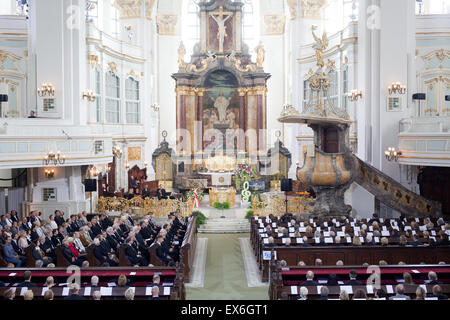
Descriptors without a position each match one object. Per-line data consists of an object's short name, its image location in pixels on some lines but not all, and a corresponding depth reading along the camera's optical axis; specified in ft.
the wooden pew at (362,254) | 40.86
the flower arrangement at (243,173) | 86.53
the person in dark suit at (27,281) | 30.50
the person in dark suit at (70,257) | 40.03
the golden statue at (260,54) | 102.37
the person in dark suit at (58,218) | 57.42
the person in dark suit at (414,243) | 41.84
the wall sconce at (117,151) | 77.73
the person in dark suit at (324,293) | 26.84
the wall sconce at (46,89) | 69.21
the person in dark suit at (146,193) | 76.66
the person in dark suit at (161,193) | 75.51
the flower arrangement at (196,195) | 76.95
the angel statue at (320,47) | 58.18
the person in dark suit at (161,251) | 42.21
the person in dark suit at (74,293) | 27.72
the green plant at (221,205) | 75.40
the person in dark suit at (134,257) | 40.65
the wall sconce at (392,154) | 62.64
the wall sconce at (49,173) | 66.39
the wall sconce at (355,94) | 71.82
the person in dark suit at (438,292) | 26.11
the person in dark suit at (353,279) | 30.73
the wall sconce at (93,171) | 71.40
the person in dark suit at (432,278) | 29.53
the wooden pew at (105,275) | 33.86
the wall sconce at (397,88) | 67.60
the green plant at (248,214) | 69.31
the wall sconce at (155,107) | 106.83
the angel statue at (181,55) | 101.71
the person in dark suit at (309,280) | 30.91
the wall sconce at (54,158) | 59.26
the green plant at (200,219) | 66.44
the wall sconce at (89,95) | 73.36
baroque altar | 102.32
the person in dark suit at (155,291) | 28.45
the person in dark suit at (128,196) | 74.85
